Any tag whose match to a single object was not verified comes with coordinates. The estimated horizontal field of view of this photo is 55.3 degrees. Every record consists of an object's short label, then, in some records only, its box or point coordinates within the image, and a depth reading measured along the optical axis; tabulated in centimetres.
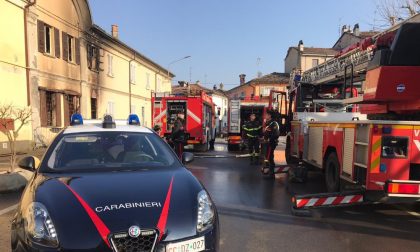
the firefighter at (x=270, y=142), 1062
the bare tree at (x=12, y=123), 903
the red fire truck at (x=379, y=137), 576
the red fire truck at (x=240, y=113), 2071
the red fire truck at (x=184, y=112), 1880
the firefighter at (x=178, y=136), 1350
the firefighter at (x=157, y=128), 1767
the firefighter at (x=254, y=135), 1468
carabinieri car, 311
